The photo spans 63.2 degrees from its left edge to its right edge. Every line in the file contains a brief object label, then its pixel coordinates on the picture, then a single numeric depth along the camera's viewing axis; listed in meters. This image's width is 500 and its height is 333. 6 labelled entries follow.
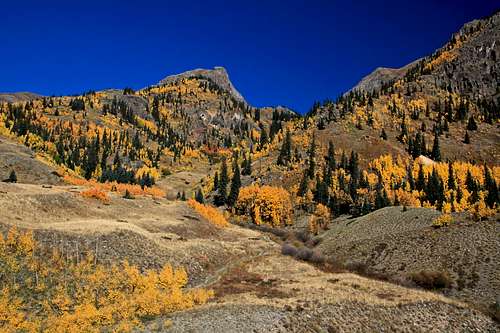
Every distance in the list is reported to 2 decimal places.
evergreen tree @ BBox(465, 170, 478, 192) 139.25
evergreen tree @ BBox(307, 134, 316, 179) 166.50
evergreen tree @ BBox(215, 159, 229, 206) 159.88
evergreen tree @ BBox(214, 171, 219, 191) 178.25
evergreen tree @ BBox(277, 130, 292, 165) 184.00
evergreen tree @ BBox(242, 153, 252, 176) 189.80
